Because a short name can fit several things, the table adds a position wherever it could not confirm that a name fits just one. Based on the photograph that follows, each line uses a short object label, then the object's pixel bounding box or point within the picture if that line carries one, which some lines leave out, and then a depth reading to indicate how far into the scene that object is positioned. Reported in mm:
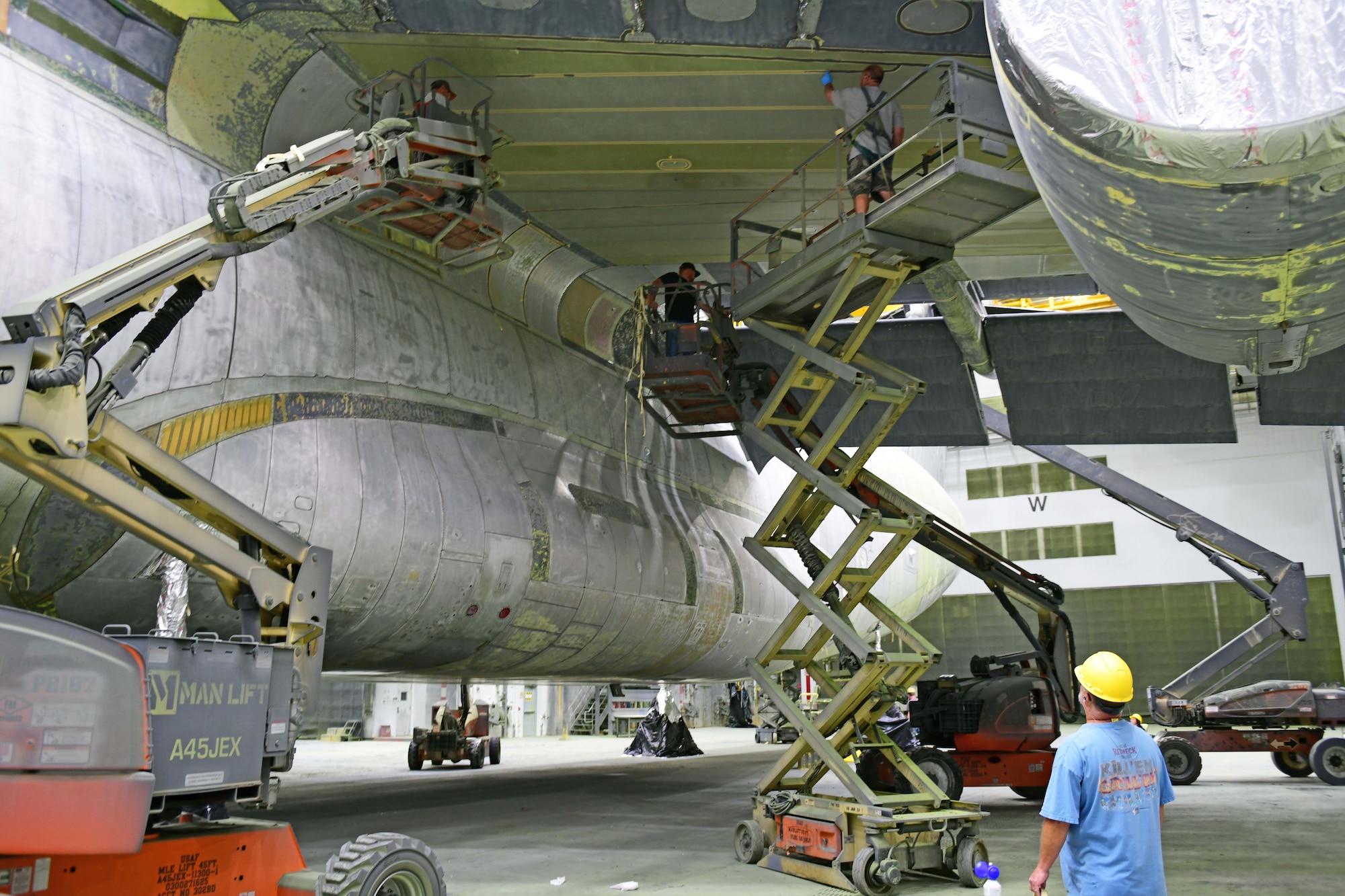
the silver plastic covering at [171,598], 6457
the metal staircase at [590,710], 39500
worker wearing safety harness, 8612
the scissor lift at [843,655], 7387
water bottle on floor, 4215
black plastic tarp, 23297
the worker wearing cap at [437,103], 8055
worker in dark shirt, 10984
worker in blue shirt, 3586
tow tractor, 18734
